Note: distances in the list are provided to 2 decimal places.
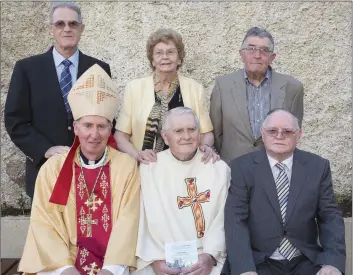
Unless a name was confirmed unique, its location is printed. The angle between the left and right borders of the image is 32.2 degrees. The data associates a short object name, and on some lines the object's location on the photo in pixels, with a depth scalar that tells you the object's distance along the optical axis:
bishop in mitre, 3.69
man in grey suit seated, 3.62
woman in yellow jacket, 4.23
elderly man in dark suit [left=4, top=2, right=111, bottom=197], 4.25
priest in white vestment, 3.76
